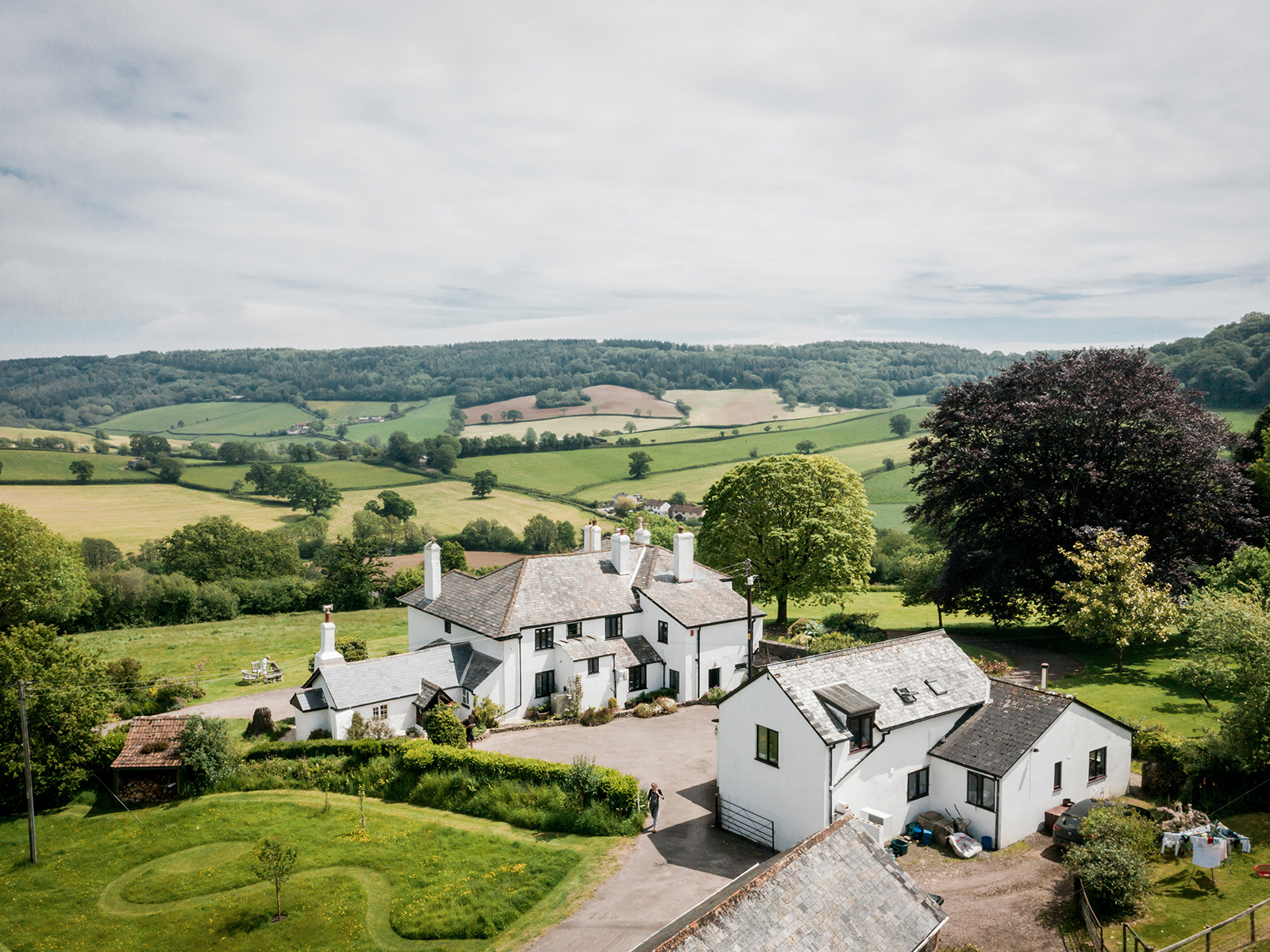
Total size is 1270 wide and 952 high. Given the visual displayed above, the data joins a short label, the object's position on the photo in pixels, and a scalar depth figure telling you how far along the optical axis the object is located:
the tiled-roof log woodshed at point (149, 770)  34.16
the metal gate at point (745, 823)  26.56
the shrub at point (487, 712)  38.72
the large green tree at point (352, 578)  76.69
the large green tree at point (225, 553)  79.94
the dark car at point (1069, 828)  24.73
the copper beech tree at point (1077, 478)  43.25
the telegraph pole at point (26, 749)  30.36
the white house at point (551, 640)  39.31
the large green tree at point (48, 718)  33.69
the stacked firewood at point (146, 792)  34.31
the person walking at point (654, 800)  27.58
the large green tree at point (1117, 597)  38.00
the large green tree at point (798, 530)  52.59
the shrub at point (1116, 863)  20.88
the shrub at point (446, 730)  35.09
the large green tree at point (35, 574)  57.53
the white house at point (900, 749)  25.59
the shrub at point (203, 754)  34.41
